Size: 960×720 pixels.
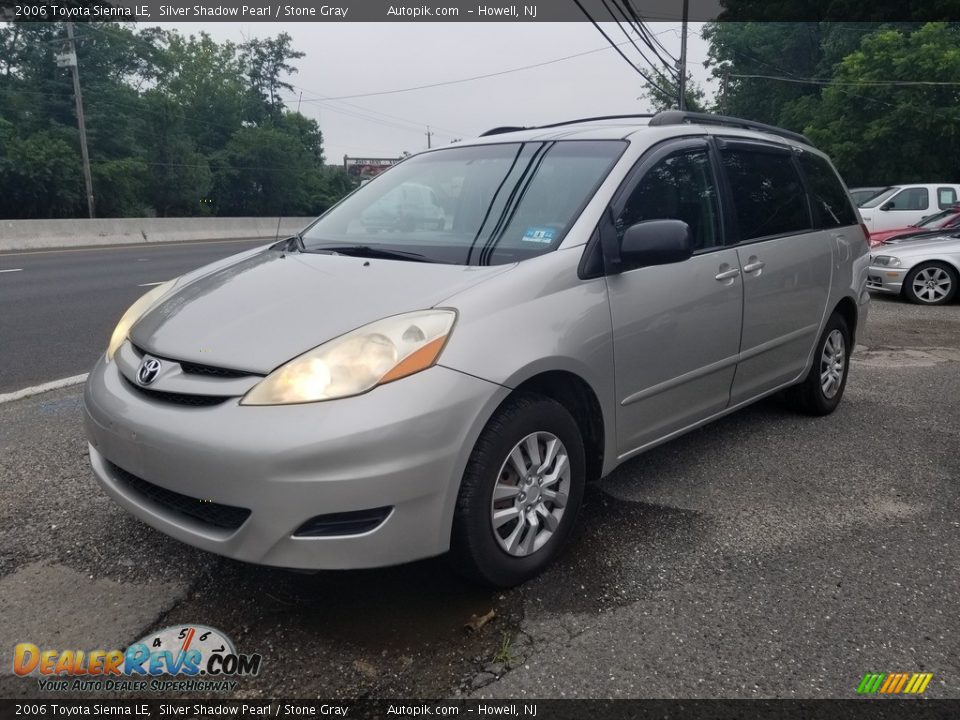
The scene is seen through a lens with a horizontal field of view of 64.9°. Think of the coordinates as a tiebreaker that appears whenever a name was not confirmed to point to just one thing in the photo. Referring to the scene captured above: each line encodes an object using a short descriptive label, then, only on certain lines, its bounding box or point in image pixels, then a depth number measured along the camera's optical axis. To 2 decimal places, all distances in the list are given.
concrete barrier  18.70
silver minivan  2.29
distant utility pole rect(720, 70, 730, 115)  35.06
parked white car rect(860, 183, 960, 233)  16.34
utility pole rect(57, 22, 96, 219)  29.27
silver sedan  10.11
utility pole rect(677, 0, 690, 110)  21.00
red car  11.55
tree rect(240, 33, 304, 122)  66.38
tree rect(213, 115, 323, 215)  53.50
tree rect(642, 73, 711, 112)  40.81
